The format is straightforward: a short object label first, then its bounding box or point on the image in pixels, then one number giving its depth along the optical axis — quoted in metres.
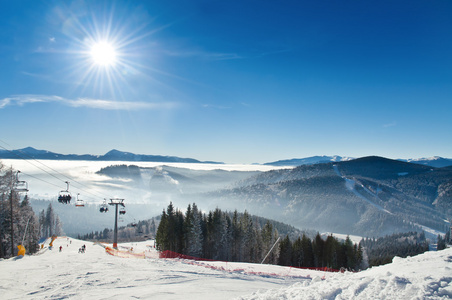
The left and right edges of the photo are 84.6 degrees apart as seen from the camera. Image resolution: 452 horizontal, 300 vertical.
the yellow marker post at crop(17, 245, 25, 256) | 24.91
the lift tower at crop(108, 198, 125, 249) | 44.34
